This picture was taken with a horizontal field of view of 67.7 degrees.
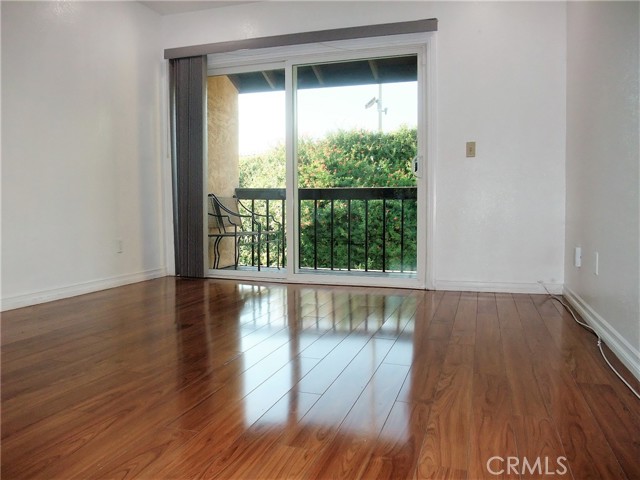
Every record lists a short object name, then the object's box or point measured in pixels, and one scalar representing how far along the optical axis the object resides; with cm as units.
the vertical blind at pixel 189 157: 424
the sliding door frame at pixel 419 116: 368
